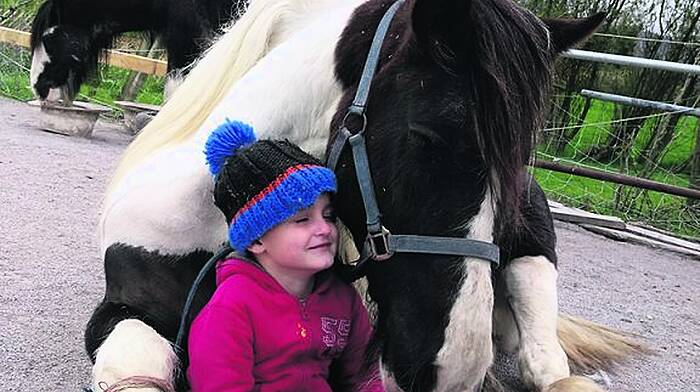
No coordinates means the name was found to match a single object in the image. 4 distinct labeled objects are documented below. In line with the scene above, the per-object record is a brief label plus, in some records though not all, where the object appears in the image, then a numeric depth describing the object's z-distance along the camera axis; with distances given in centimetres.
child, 132
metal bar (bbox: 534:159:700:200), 471
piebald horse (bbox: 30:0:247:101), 454
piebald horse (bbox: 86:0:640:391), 121
